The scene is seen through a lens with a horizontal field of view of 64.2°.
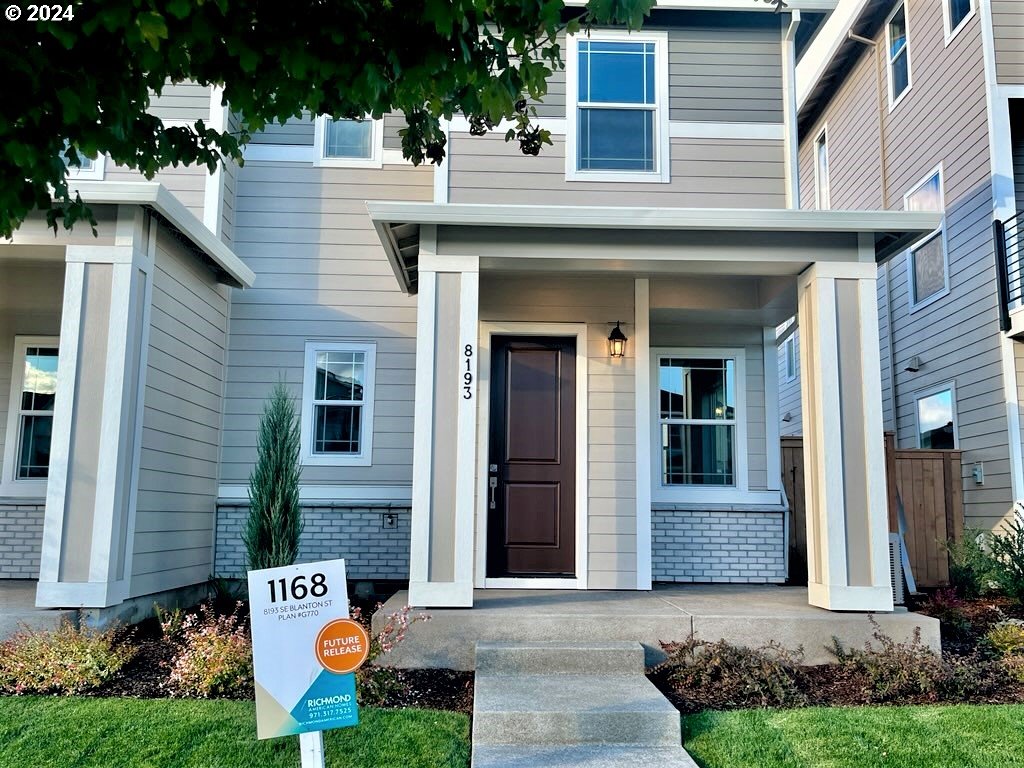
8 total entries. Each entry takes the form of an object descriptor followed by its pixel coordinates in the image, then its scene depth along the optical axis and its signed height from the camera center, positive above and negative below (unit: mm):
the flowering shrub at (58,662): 4535 -1049
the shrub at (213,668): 4516 -1041
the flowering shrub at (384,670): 4508 -1069
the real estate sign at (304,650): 2877 -602
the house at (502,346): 5656 +1165
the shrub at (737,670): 4656 -1084
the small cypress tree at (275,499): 6480 -145
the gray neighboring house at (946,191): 8492 +3496
